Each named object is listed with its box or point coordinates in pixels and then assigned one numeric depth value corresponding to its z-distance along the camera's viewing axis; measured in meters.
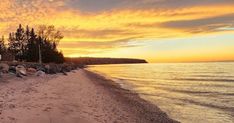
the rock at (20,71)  17.27
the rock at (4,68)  16.95
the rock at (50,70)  25.53
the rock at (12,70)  17.88
